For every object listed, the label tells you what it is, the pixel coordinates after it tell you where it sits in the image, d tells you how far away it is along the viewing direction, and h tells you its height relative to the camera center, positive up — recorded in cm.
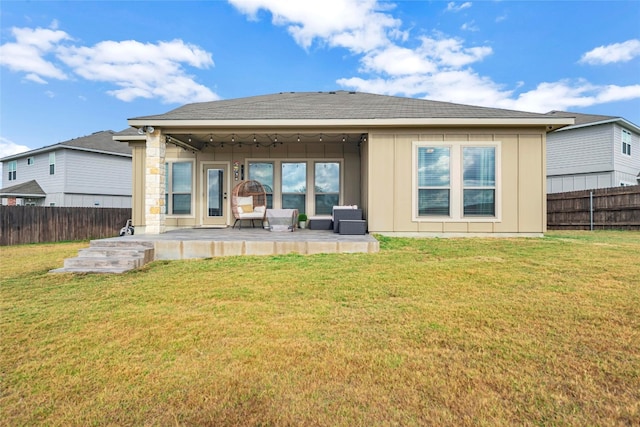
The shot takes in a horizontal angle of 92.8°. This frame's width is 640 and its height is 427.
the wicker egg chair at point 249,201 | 809 +36
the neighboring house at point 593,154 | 1450 +300
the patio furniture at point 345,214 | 736 +0
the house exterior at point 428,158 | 698 +130
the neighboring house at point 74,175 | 1630 +222
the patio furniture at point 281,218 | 788 -10
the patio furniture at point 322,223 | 870 -25
